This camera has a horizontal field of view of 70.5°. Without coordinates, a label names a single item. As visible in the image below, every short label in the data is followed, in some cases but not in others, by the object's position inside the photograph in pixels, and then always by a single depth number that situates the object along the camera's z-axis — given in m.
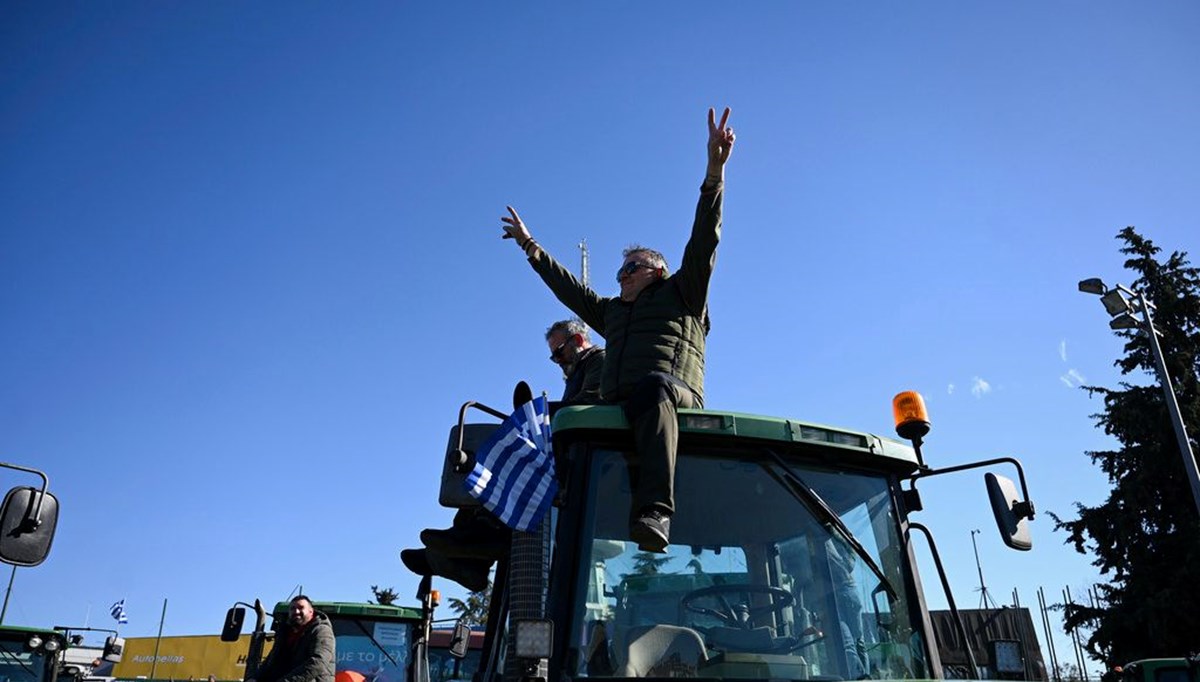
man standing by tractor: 5.42
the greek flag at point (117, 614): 36.19
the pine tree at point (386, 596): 32.34
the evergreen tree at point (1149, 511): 17.55
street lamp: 12.64
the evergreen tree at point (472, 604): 31.58
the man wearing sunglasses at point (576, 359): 4.62
